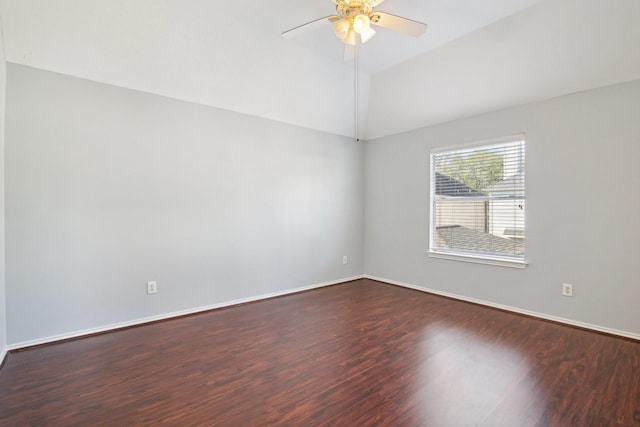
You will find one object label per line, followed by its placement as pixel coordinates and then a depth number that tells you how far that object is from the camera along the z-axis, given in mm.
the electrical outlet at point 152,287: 3104
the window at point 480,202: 3482
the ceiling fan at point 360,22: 2084
